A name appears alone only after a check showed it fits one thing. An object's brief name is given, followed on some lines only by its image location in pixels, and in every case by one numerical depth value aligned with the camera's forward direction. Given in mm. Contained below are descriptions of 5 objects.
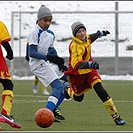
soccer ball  17328
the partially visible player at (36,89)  32419
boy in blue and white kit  18969
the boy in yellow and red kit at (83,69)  18859
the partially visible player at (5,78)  17859
